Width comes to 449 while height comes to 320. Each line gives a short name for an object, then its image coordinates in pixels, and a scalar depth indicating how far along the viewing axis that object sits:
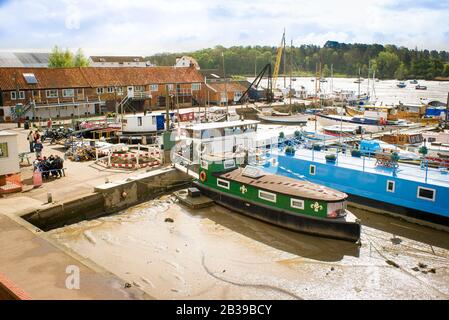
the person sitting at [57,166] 20.30
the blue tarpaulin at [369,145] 25.57
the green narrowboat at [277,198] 15.16
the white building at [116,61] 97.44
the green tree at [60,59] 74.29
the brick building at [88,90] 45.84
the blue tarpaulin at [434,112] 43.53
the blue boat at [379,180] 16.62
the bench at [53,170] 20.02
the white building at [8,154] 17.89
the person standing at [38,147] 23.06
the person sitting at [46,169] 20.20
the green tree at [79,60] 80.56
